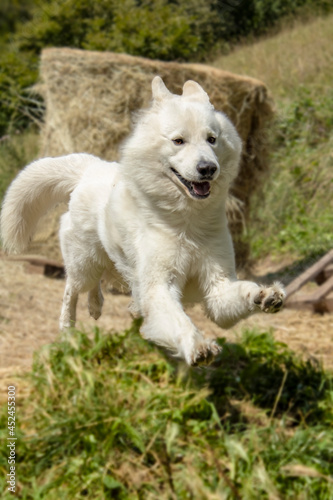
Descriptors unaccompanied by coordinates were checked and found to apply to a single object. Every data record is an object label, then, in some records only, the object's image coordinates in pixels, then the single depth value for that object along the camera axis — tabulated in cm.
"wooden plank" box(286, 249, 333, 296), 1226
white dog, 643
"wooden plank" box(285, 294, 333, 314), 1230
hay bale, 1375
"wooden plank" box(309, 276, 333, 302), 1229
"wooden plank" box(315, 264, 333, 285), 1377
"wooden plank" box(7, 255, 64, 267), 1557
